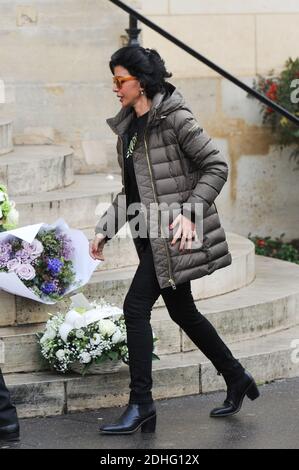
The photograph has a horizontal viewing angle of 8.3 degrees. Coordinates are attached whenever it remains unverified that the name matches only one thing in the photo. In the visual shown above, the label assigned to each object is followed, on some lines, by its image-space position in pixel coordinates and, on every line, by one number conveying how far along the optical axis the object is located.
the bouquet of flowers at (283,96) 16.48
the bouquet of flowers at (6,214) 11.29
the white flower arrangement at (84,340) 10.93
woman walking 10.04
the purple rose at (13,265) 11.13
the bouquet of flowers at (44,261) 11.14
